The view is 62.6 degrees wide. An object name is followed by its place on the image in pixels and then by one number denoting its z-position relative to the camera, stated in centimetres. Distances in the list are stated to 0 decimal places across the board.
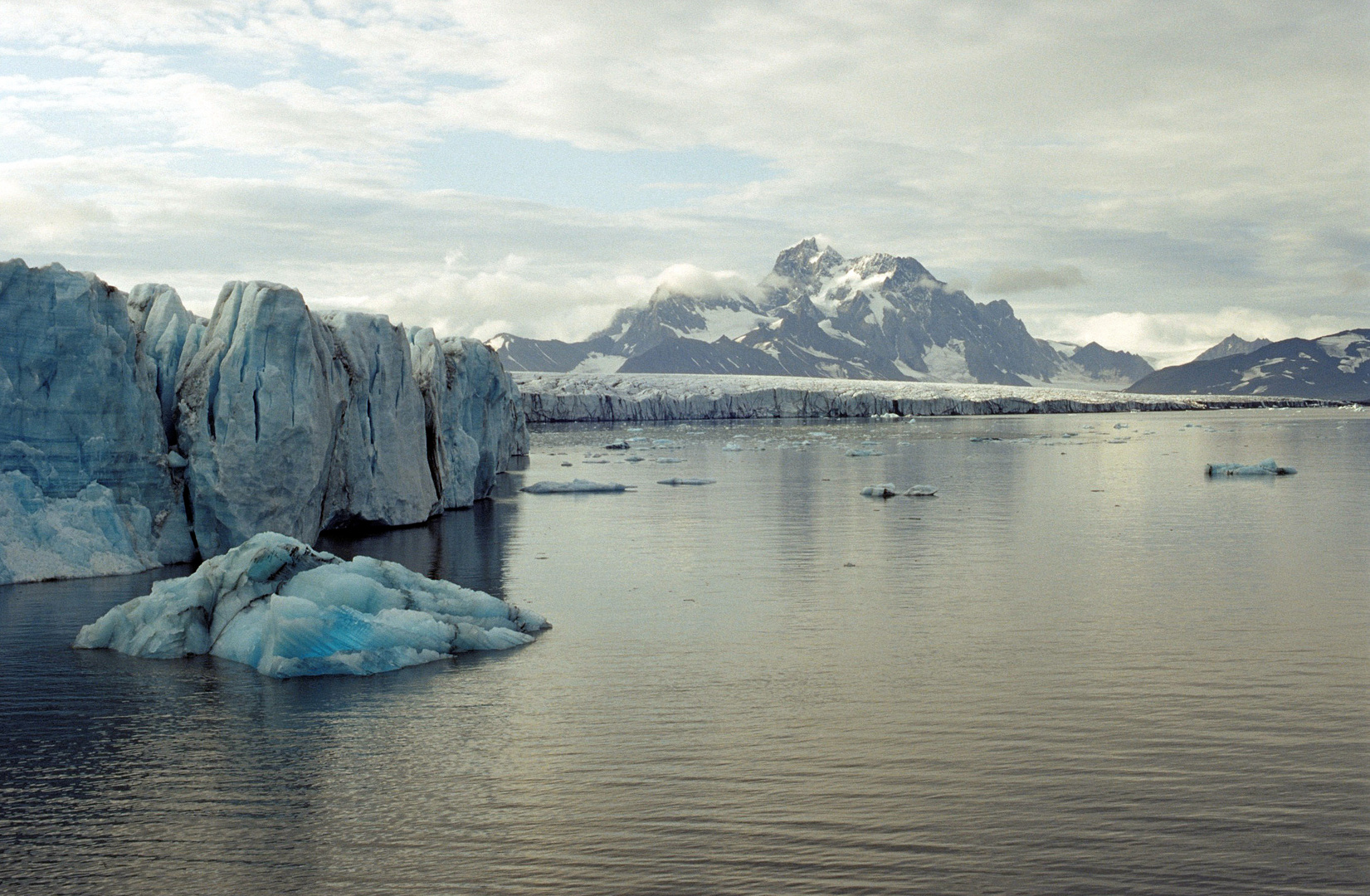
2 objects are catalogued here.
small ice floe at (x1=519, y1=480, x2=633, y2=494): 3800
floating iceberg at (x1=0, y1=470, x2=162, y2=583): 1936
